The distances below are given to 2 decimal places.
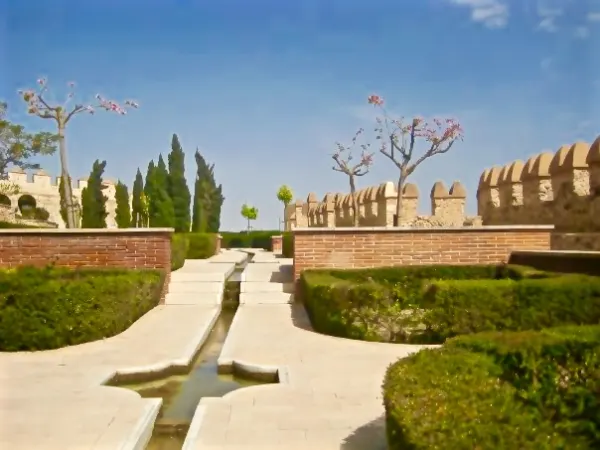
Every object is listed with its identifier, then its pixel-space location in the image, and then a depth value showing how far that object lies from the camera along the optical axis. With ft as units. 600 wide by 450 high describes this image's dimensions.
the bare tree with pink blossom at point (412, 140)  80.94
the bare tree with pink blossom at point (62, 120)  57.31
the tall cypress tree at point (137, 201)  128.47
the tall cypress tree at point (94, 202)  117.29
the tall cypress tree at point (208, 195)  123.24
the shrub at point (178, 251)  46.96
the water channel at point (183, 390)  14.55
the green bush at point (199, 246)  69.05
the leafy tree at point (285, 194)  159.63
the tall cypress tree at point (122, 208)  123.85
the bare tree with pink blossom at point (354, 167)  95.03
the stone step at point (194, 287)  38.81
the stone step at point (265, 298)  36.96
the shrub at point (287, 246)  65.41
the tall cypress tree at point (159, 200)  96.73
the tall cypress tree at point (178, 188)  103.81
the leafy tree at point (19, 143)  73.36
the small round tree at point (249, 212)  180.45
